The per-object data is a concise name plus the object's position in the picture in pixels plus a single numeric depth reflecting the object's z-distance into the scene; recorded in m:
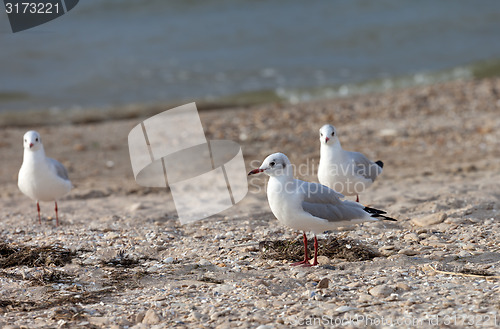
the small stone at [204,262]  10.24
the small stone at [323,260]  10.02
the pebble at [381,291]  8.65
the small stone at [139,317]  8.29
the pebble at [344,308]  8.20
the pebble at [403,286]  8.80
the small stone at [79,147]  19.62
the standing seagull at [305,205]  9.61
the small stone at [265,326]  7.87
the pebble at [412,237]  10.86
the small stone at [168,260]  10.40
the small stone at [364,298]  8.52
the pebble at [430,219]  11.66
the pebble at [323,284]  8.98
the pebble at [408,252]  10.18
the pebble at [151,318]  8.20
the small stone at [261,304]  8.52
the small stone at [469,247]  10.21
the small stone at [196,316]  8.24
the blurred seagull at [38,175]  12.89
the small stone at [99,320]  8.19
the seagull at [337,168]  12.05
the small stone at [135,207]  13.77
